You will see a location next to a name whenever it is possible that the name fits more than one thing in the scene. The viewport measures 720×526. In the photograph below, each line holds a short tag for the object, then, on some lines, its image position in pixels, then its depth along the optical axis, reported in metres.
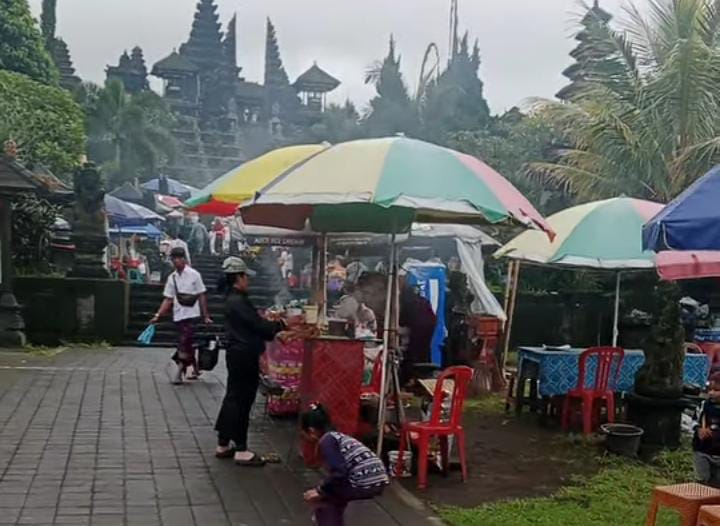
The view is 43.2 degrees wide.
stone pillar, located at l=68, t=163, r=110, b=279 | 15.67
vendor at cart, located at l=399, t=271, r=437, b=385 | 10.47
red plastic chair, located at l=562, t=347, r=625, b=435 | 8.73
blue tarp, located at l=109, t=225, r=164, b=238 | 25.73
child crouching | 4.25
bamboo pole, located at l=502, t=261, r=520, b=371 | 12.35
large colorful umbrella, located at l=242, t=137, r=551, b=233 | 5.93
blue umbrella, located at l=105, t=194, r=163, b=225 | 24.31
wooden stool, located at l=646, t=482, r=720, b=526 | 4.47
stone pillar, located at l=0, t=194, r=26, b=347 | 13.92
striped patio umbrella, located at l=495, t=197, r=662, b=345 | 8.48
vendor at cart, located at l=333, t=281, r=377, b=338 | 8.81
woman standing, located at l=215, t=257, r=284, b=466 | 6.79
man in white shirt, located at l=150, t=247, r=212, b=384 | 10.95
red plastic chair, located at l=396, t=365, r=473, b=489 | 6.55
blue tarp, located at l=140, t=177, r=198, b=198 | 34.38
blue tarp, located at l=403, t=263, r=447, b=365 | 12.05
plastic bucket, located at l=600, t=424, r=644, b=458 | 7.79
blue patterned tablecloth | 8.95
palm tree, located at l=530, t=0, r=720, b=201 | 14.73
